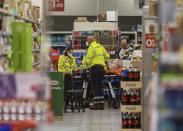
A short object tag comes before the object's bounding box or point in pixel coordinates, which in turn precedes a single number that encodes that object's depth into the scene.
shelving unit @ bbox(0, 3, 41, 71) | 10.22
